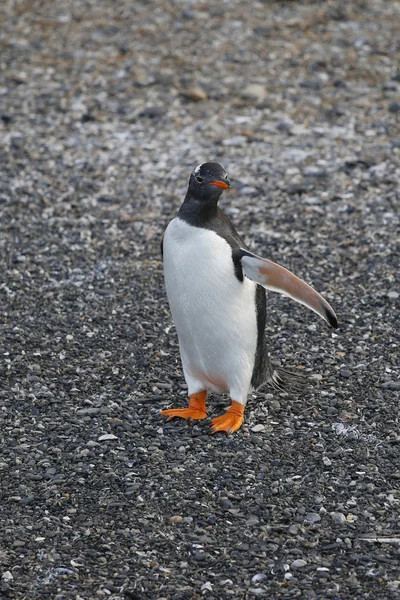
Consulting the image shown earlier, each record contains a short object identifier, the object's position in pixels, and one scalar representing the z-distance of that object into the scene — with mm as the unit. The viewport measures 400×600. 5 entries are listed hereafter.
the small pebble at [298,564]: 7535
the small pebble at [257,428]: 9437
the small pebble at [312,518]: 8102
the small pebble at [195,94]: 18281
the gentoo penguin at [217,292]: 9070
